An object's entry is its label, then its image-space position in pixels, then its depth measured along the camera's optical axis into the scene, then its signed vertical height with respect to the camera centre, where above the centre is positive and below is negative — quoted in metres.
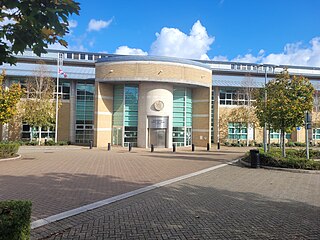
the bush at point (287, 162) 13.04 -1.72
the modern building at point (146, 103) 28.84 +3.27
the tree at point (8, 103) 16.62 +1.65
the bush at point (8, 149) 16.61 -1.48
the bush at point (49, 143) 29.10 -1.76
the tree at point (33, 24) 2.87 +1.25
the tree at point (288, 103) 14.83 +1.60
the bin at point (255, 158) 14.44 -1.65
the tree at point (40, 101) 29.16 +3.16
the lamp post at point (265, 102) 17.37 +1.90
